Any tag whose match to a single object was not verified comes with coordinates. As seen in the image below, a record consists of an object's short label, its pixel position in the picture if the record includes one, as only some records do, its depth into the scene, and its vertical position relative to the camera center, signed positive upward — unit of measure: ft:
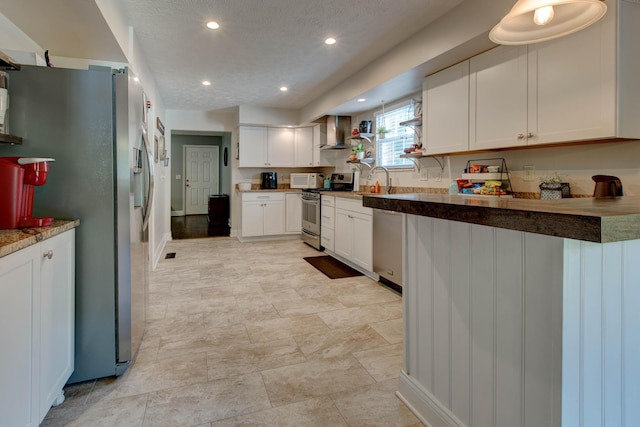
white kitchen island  3.24 -1.16
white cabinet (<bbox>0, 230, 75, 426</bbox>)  4.13 -1.72
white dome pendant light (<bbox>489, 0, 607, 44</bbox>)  4.73 +2.64
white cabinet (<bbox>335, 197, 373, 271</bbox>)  13.21 -1.22
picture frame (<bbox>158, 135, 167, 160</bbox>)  17.35 +2.73
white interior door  33.91 +2.55
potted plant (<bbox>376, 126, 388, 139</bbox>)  15.16 +2.98
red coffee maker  5.03 +0.21
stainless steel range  18.48 -0.28
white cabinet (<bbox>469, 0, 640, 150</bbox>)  6.36 +2.37
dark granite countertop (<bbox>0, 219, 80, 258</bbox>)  4.08 -0.44
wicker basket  7.93 +0.26
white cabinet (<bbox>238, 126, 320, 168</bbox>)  21.39 +3.38
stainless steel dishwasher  11.53 -1.54
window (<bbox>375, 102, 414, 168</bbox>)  14.20 +2.75
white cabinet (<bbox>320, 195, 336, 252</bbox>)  16.51 -0.96
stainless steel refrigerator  6.01 +0.42
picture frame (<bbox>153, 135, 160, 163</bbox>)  15.37 +2.42
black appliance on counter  22.02 +1.34
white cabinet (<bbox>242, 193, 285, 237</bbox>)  20.62 -0.71
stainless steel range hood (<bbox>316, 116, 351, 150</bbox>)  18.83 +3.78
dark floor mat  13.92 -2.75
